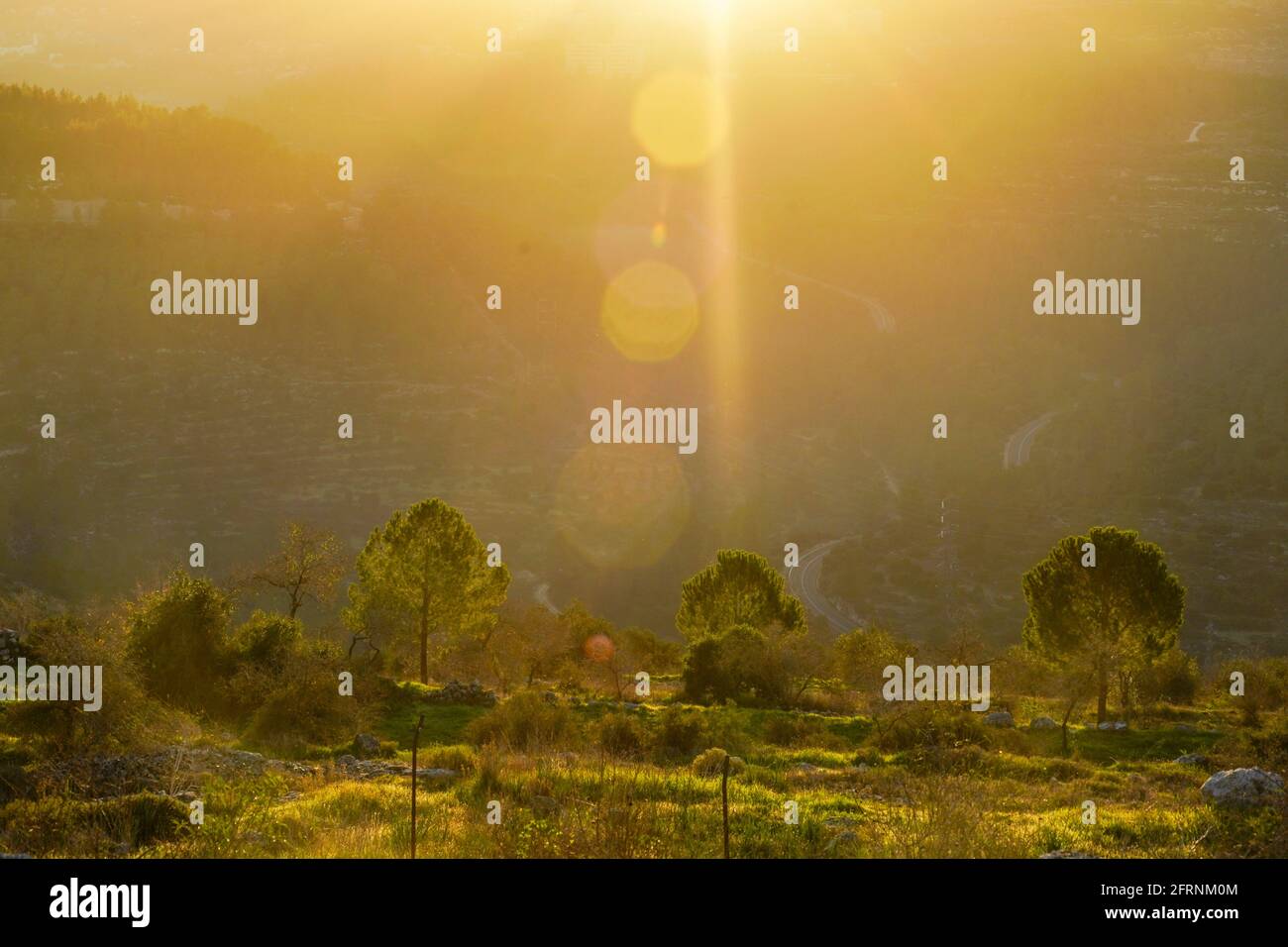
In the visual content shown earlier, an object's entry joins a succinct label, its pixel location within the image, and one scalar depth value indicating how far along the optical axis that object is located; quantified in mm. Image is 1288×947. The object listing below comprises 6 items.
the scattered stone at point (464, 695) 36000
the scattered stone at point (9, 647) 35375
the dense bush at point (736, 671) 40406
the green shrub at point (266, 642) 33781
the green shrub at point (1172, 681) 43625
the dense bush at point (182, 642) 32719
